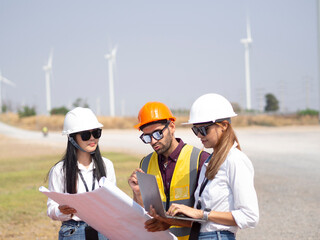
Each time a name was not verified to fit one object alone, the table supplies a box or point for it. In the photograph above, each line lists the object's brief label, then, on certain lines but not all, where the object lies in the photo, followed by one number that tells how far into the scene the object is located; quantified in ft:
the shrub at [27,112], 392.43
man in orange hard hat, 11.54
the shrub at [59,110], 378.06
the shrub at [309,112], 214.69
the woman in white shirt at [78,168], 12.39
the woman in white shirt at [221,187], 9.66
